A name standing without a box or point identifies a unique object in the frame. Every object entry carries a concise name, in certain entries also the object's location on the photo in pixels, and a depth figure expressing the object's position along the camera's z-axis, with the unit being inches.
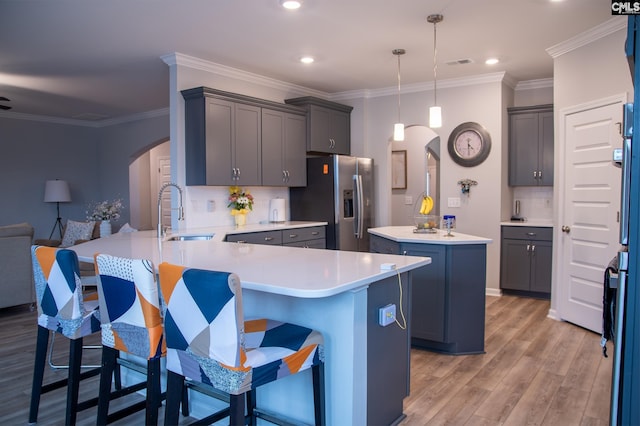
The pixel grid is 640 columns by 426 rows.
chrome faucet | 126.4
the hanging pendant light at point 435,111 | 142.8
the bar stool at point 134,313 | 70.7
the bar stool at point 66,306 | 83.4
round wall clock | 215.6
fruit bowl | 156.7
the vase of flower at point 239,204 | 200.8
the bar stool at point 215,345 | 59.0
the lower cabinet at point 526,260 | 206.4
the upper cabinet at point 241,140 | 179.6
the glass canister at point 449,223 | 145.9
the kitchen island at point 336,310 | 74.2
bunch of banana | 157.3
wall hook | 220.0
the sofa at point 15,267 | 183.3
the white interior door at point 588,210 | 149.9
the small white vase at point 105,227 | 266.7
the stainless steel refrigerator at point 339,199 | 218.2
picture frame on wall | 308.3
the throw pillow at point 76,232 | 267.6
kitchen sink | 163.5
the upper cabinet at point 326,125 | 226.5
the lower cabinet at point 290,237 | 183.2
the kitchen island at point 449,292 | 135.8
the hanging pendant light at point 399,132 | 163.8
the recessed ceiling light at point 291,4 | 128.6
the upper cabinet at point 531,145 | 215.9
